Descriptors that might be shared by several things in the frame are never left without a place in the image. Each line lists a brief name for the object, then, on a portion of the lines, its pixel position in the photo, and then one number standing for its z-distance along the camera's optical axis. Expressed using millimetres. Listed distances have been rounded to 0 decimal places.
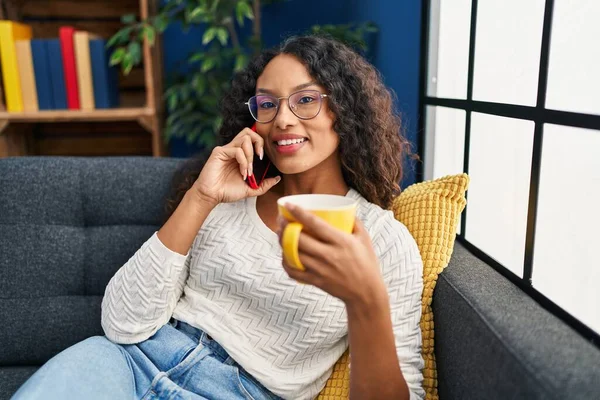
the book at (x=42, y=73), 2217
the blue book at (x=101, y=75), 2260
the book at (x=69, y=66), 2219
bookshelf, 2281
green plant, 2102
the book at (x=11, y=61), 2166
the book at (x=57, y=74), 2227
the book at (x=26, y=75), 2203
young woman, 1014
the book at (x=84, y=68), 2230
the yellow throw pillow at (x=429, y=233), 1066
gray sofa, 1380
